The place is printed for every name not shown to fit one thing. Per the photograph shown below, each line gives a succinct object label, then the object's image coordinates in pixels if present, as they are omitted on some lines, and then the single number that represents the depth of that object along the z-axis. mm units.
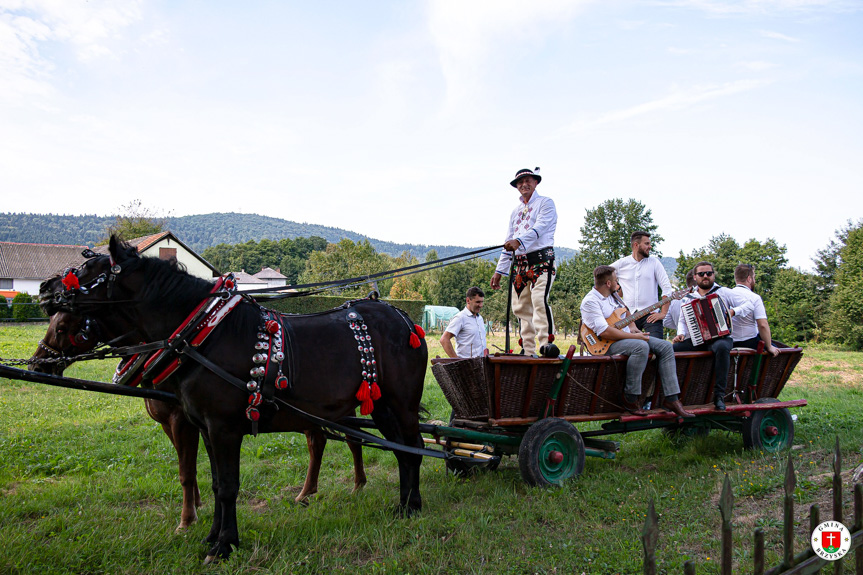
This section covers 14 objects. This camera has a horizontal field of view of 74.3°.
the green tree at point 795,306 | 35094
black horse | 3861
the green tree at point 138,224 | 41875
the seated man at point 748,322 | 6371
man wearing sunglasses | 5844
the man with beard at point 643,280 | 6367
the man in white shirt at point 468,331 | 6801
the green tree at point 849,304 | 30953
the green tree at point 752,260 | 40125
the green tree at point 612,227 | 42406
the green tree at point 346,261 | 46250
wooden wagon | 4953
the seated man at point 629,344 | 5379
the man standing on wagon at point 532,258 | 5469
